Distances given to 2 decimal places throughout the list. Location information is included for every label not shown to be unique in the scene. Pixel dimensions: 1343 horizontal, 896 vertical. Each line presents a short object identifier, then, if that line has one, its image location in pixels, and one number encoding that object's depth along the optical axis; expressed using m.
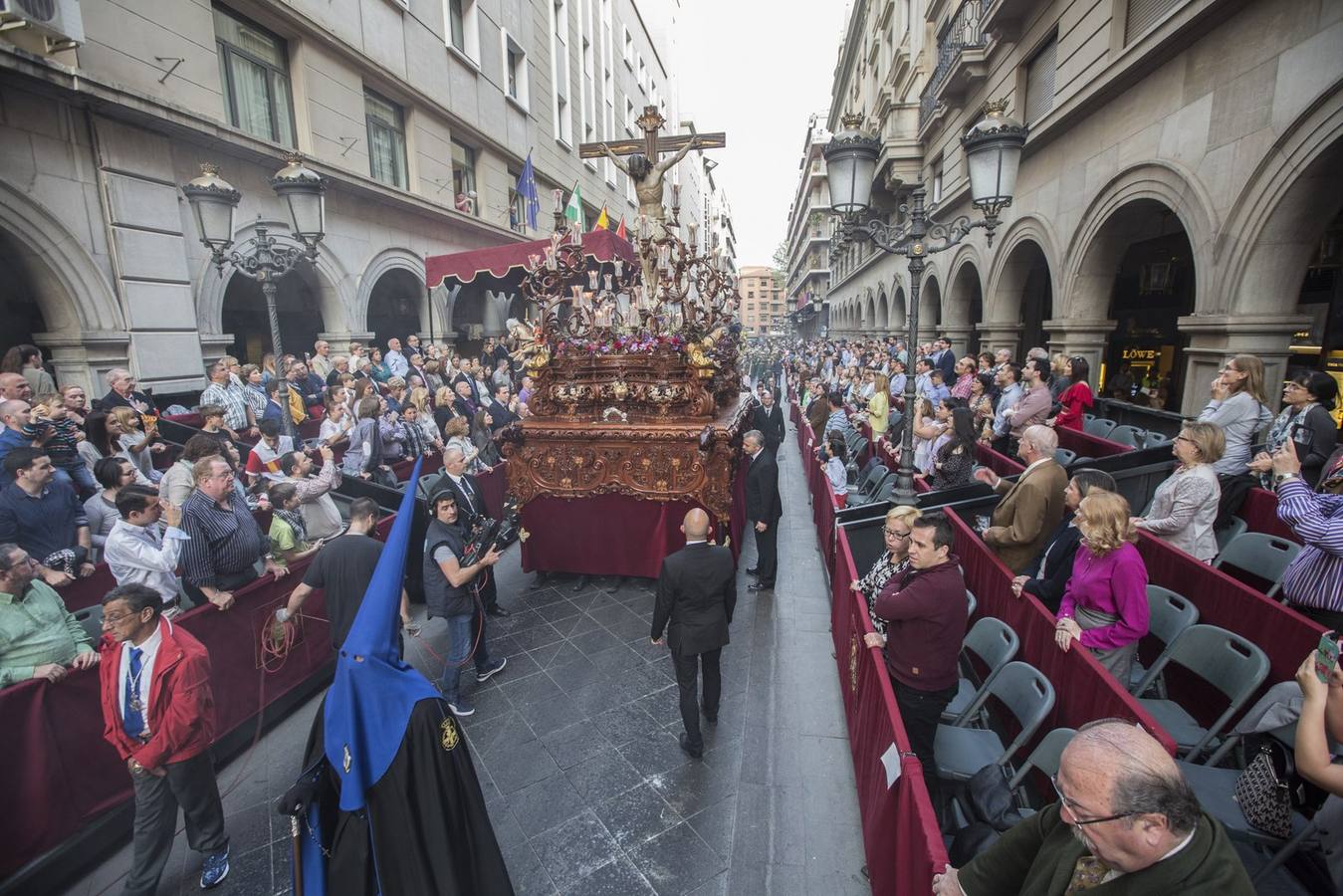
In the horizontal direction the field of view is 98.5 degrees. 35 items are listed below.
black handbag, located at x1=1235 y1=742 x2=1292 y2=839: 2.45
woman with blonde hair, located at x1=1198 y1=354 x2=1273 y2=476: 5.48
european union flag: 16.70
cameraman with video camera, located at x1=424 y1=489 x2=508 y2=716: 4.79
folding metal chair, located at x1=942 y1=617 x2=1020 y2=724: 3.77
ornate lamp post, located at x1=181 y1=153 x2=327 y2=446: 6.20
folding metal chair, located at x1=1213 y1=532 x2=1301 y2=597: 4.39
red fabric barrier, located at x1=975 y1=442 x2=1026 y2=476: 7.68
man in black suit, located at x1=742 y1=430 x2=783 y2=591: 6.69
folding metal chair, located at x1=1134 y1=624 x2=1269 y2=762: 3.15
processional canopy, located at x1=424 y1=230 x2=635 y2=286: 12.66
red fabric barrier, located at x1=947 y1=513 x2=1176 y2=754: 2.93
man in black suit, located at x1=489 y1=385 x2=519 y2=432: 10.51
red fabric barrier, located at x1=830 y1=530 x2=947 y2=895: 2.34
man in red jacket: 3.03
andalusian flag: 15.05
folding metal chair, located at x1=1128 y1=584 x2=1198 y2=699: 3.77
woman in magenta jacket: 3.40
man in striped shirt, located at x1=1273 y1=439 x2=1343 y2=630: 3.41
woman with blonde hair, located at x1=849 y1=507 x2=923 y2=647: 3.79
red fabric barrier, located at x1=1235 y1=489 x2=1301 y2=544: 5.18
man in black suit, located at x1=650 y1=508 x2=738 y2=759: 4.30
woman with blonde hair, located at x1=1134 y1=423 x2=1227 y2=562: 4.20
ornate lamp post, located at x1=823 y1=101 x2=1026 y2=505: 5.77
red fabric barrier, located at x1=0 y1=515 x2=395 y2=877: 3.18
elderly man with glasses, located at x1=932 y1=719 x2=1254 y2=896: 1.44
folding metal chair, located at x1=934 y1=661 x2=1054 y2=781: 3.15
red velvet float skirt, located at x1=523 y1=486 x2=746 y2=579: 6.91
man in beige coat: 4.51
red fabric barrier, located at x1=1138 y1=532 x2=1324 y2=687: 3.38
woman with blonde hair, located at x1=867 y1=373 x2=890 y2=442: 9.81
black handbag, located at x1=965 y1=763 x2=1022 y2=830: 2.53
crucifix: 8.66
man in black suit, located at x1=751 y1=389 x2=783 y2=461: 9.69
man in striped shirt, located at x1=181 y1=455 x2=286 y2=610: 4.30
